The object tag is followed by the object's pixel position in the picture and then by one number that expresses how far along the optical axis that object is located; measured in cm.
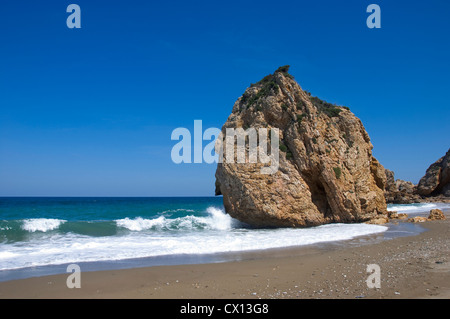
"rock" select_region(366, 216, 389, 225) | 1819
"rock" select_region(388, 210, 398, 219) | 2189
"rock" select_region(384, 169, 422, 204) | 4462
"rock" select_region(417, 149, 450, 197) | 4828
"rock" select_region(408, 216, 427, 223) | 1934
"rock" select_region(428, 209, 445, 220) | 2022
